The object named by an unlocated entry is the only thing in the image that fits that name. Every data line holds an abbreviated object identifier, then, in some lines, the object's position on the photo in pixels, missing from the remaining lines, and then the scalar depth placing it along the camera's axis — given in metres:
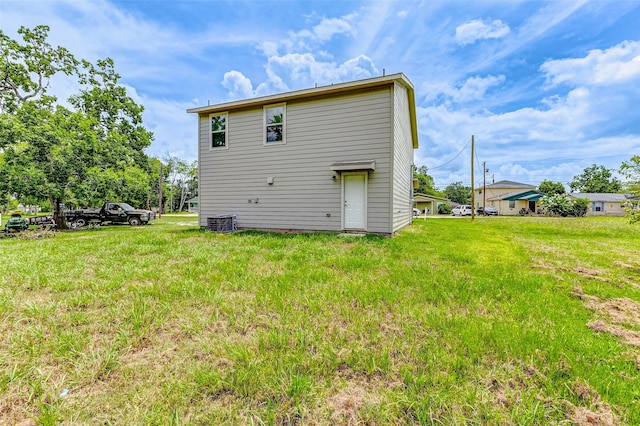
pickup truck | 14.59
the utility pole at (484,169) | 29.73
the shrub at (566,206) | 25.91
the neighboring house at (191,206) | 46.08
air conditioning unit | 9.23
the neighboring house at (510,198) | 33.22
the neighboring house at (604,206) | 32.38
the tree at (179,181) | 42.27
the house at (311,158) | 7.87
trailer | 12.21
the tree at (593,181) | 46.44
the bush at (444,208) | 36.57
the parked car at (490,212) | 33.33
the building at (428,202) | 35.52
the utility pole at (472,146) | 18.10
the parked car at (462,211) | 32.69
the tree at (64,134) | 10.16
